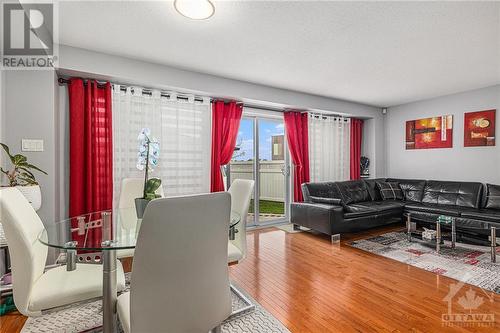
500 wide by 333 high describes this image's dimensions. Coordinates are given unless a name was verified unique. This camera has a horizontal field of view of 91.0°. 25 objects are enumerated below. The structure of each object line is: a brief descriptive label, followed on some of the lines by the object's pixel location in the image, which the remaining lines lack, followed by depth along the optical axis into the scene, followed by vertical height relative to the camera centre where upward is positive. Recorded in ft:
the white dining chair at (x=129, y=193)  7.94 -1.01
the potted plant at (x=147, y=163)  5.82 +0.04
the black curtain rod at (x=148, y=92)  9.95 +3.43
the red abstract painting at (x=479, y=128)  13.98 +2.08
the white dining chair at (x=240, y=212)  6.75 -1.44
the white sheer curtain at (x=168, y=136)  10.78 +1.38
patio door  15.51 +0.02
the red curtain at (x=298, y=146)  16.11 +1.23
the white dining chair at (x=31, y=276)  4.22 -2.18
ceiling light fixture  6.41 +4.23
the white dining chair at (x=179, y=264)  3.06 -1.35
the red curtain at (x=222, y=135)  13.07 +1.64
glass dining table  4.40 -1.46
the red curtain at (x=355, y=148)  18.98 +1.25
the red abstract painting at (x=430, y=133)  15.83 +2.13
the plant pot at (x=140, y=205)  5.73 -0.95
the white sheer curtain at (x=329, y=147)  17.06 +1.22
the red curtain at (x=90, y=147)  9.86 +0.72
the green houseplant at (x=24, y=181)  7.22 -0.49
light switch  8.37 +0.70
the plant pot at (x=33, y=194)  7.15 -0.86
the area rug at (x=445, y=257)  8.23 -3.80
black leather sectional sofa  12.07 -2.37
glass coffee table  9.34 -3.01
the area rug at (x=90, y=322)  5.79 -3.89
